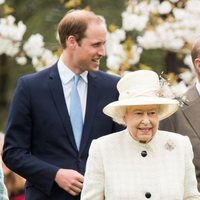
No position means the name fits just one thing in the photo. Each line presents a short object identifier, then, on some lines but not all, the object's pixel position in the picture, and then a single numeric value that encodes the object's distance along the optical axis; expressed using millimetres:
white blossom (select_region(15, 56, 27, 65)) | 27594
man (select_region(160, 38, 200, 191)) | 19016
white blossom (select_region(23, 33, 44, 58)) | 27594
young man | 19172
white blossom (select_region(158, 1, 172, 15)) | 27172
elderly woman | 16937
